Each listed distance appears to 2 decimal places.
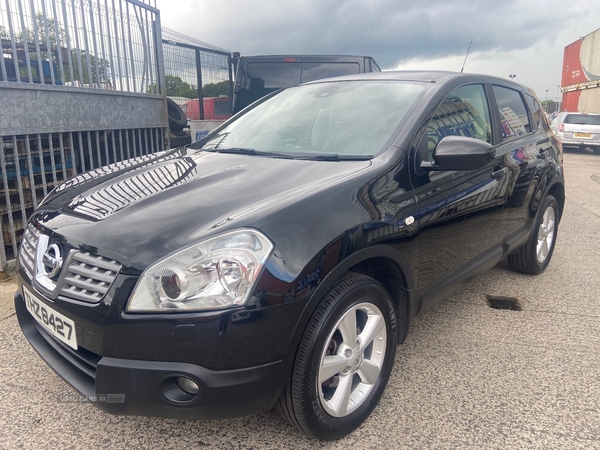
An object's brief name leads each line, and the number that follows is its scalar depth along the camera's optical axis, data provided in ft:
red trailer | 78.95
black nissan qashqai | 5.55
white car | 54.19
